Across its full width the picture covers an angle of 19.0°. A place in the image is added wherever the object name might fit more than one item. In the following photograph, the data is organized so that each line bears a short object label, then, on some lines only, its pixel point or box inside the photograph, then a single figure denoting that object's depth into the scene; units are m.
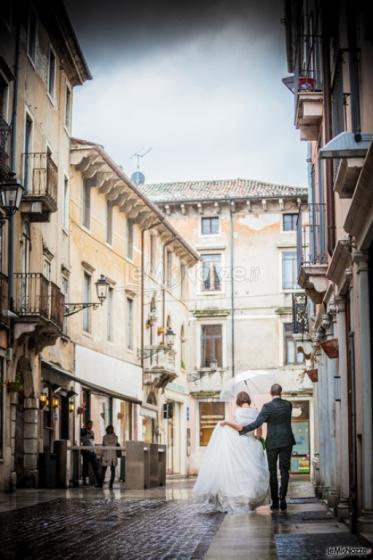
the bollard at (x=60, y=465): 27.03
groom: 16.00
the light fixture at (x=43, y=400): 28.67
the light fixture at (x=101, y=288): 30.12
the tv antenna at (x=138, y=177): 58.69
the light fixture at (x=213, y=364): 55.02
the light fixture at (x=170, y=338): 43.75
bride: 16.08
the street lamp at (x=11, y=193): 19.95
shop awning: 29.12
